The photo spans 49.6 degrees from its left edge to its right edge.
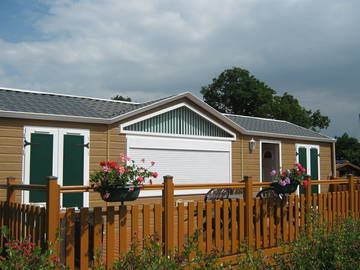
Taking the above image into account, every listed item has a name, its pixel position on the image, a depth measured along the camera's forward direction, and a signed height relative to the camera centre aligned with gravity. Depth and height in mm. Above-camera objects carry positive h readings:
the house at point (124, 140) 7371 +528
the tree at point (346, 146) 37000 +1621
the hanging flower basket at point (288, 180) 5852 -268
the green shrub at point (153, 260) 2861 -742
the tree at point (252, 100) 38125 +6608
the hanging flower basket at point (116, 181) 4227 -207
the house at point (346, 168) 22594 -352
